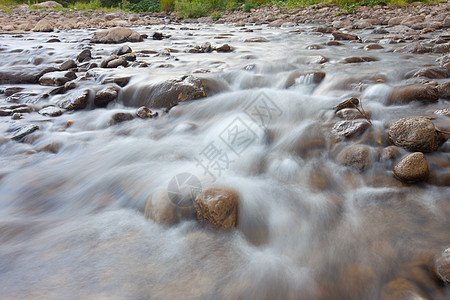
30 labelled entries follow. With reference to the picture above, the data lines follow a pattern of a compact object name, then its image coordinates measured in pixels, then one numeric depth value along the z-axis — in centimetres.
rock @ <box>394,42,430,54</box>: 543
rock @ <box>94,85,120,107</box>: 425
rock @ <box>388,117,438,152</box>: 222
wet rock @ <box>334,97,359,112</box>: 310
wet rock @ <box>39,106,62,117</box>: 398
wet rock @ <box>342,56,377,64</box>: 514
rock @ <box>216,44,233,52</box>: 757
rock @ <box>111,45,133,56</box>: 727
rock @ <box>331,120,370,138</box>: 262
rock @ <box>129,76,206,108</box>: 416
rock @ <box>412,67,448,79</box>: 386
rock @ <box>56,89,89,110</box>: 418
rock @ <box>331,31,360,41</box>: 787
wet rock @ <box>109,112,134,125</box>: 381
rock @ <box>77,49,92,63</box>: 696
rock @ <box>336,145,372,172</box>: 230
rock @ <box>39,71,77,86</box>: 525
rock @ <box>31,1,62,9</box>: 2476
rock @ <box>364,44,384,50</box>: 634
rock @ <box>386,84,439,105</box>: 318
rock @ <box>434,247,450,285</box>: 136
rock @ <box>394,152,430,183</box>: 204
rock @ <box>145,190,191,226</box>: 197
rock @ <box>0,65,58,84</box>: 563
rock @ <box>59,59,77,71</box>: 618
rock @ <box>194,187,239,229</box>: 189
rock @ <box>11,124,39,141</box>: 331
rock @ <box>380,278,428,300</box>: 137
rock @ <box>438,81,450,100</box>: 319
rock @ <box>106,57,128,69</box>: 599
